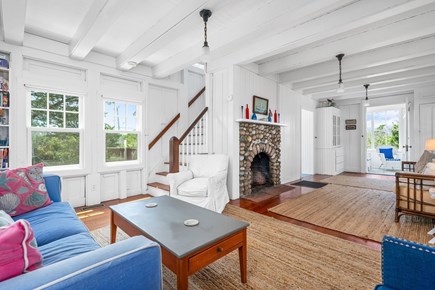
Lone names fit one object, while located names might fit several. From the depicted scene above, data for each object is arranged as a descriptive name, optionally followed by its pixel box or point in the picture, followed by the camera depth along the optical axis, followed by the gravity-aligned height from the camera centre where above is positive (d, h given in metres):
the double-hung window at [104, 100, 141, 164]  4.09 +0.26
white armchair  3.11 -0.60
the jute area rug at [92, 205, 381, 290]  1.66 -1.09
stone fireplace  4.17 -0.25
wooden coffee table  1.32 -0.65
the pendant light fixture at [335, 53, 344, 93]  3.97 +1.10
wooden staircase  4.14 -0.05
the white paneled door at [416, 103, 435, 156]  5.52 +0.51
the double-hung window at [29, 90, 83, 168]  3.34 +0.26
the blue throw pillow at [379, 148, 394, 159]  8.12 -0.35
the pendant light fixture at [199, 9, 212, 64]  2.40 +1.17
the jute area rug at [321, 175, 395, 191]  4.93 -1.00
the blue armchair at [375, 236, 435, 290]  1.00 -0.60
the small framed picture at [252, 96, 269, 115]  4.49 +0.83
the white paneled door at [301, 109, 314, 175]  6.95 +0.04
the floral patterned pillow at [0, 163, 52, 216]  1.86 -0.44
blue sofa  0.69 -0.45
